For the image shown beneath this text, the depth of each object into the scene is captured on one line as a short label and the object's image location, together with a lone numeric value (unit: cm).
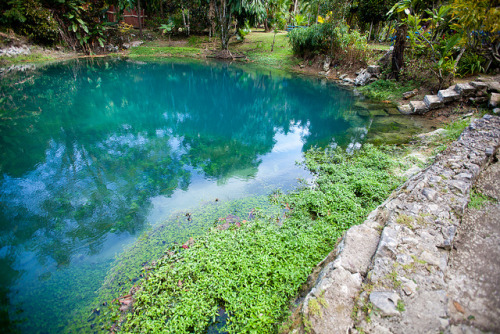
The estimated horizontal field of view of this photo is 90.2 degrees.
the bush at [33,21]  1815
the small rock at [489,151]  530
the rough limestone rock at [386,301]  237
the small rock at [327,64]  2058
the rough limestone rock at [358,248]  299
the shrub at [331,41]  1870
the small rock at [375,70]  1645
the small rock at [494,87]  935
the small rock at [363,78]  1667
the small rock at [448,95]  1048
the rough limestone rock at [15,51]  1751
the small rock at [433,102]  1087
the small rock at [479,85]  986
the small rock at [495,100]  890
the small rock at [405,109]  1166
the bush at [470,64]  1170
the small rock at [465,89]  1012
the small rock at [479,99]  984
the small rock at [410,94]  1312
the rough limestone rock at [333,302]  239
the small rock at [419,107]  1134
